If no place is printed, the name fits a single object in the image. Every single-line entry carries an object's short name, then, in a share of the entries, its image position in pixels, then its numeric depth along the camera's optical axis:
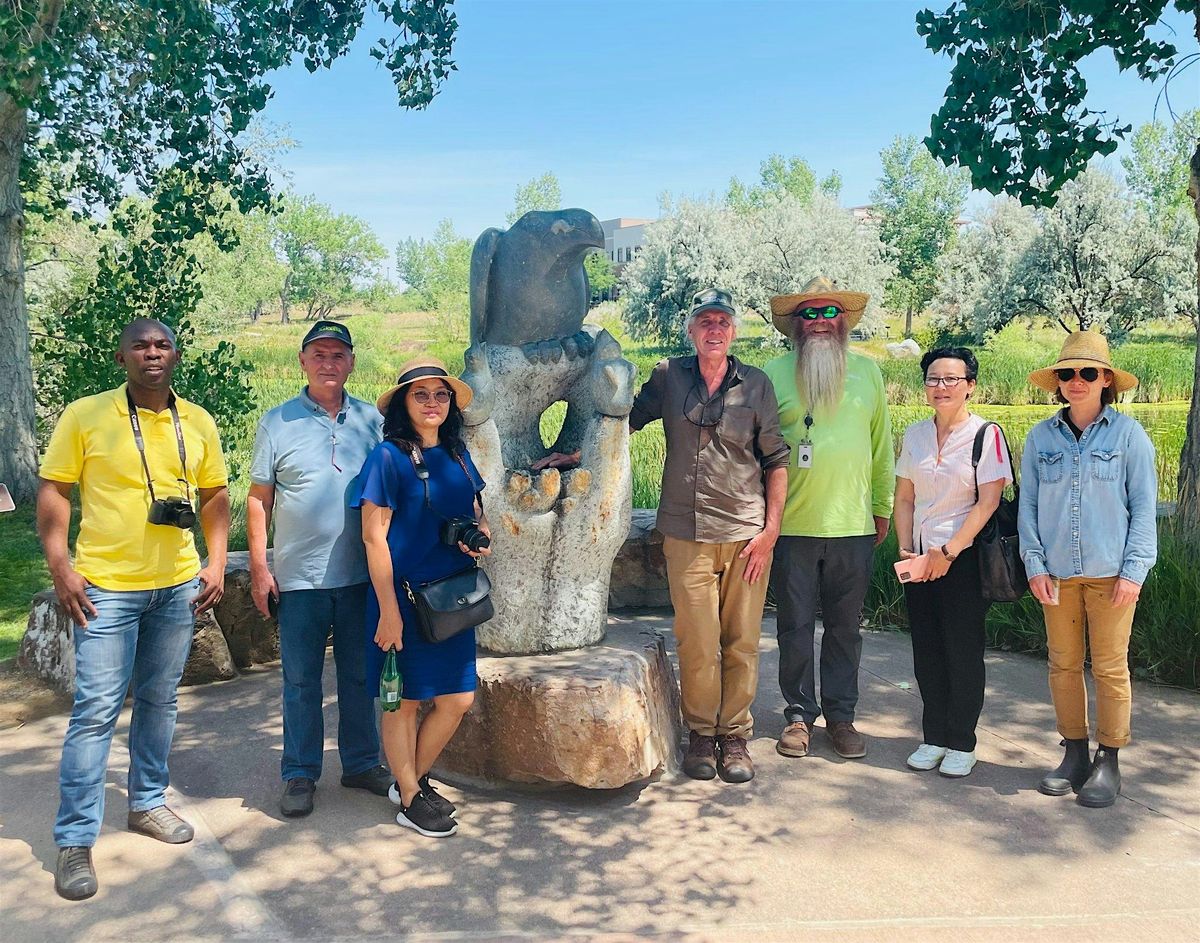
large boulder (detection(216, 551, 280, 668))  5.43
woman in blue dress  3.23
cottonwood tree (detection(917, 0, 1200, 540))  5.74
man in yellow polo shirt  3.08
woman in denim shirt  3.53
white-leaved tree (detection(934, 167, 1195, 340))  23.03
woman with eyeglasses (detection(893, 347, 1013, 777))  3.75
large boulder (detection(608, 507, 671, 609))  6.46
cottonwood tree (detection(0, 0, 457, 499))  6.83
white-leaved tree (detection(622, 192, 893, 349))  30.12
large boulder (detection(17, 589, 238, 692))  5.01
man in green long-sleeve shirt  4.00
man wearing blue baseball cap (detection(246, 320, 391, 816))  3.52
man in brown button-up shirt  3.83
